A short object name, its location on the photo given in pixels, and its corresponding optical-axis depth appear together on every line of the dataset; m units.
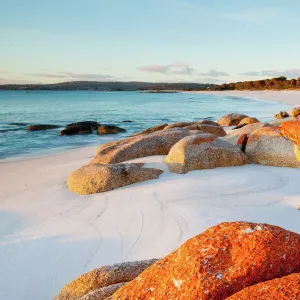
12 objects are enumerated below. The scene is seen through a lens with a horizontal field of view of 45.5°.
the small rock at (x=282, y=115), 22.78
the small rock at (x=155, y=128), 16.35
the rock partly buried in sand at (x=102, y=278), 3.27
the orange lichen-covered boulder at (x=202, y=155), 7.62
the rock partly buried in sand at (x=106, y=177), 7.04
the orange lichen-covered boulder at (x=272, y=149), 8.03
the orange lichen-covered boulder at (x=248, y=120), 18.40
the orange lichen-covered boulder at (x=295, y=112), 20.75
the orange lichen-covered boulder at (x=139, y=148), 9.24
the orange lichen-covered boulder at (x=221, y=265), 2.05
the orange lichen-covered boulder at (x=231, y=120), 20.36
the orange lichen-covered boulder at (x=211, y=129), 14.09
